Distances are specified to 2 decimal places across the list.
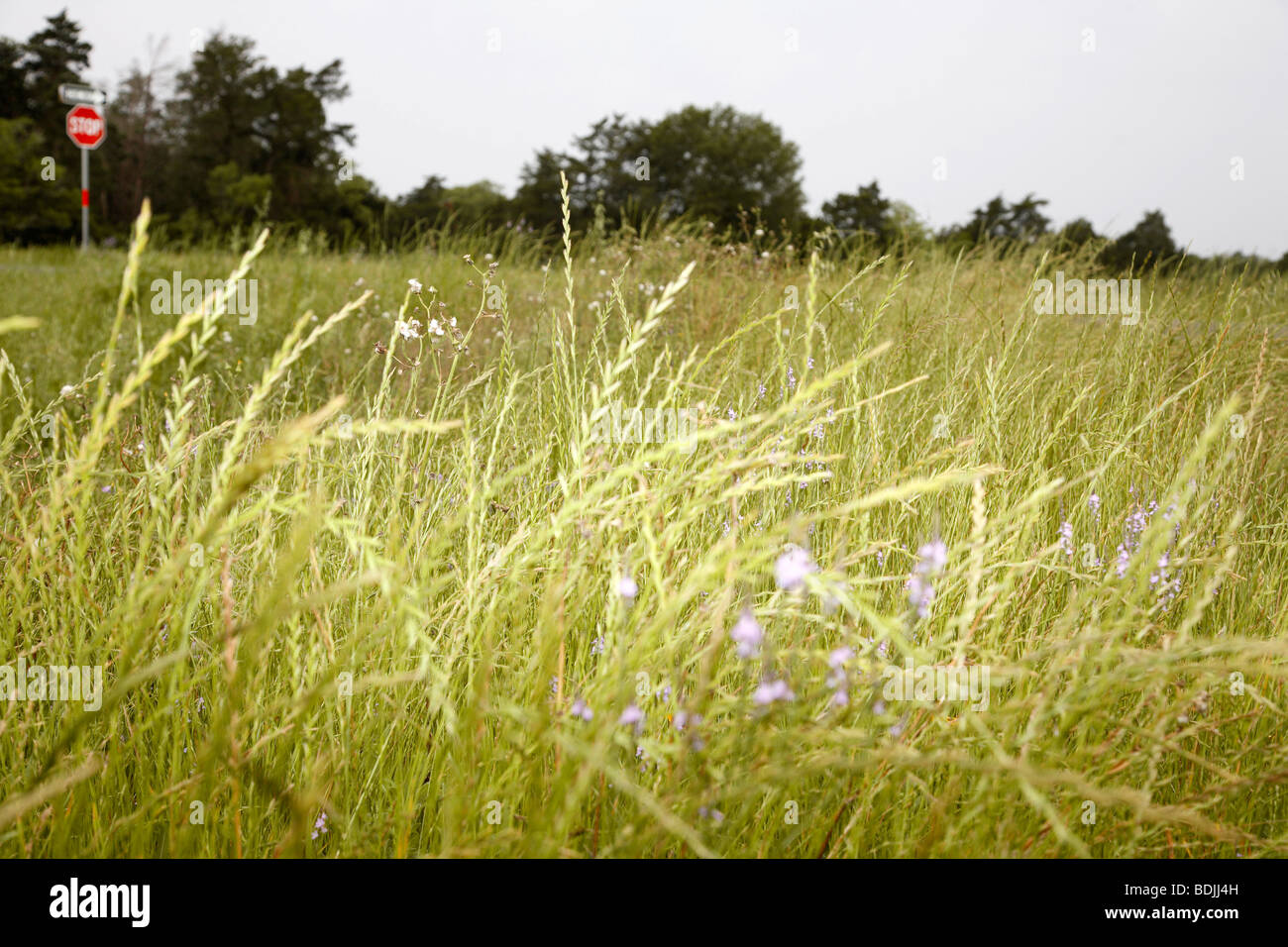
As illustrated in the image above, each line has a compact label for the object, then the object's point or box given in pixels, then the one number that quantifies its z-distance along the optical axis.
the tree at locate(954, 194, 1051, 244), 22.14
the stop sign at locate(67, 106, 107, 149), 16.70
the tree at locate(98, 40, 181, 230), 28.16
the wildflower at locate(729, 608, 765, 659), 0.83
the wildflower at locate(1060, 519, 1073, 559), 1.75
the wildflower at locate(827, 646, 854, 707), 0.84
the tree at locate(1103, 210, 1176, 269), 17.14
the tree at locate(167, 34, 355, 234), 29.78
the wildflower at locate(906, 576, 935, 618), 0.95
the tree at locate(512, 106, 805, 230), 30.91
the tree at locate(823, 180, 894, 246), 23.94
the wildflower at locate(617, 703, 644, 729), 0.93
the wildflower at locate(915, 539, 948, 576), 0.97
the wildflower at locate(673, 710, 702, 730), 0.86
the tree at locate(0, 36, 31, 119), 27.14
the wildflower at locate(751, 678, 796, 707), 0.84
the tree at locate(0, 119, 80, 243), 22.16
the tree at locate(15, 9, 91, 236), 27.03
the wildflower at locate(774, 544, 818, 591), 0.83
